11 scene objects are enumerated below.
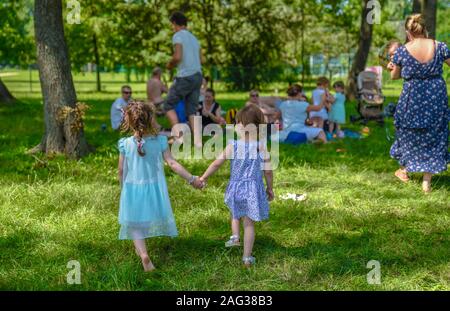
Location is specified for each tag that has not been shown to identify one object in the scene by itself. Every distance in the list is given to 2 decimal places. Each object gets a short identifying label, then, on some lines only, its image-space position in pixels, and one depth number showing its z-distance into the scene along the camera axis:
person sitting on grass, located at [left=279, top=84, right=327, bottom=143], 10.69
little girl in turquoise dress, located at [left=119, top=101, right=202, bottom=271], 4.49
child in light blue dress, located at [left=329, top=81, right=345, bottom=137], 11.92
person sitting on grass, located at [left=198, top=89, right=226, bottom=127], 12.68
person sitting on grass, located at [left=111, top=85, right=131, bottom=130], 11.94
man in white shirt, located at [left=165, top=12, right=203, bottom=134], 9.91
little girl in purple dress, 4.66
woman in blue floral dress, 6.97
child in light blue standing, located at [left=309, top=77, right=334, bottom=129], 11.47
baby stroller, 13.82
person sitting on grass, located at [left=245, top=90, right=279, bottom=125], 11.93
